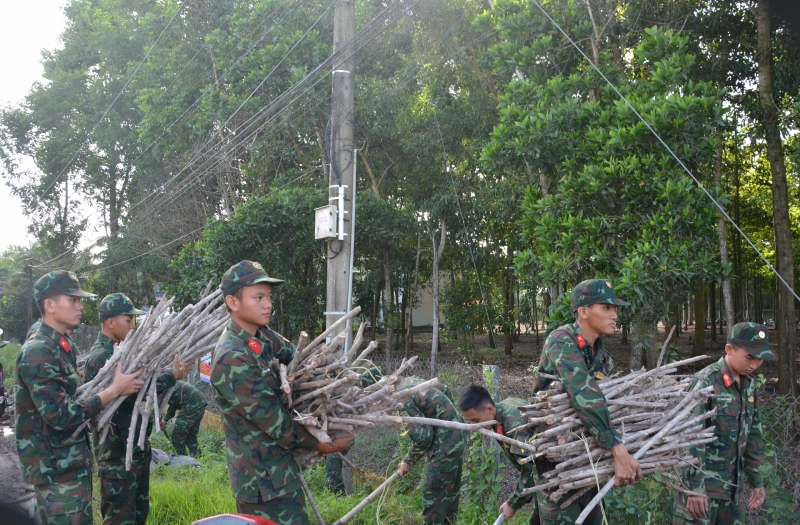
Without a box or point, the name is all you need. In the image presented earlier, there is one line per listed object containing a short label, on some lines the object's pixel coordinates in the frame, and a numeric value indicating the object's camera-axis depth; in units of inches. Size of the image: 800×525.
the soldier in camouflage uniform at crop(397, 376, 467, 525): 210.1
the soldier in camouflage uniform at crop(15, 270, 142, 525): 157.3
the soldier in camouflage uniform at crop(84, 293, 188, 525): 183.8
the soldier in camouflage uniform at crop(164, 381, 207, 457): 323.0
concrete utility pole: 284.2
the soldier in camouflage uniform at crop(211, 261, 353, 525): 134.0
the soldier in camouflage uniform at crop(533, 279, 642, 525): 142.5
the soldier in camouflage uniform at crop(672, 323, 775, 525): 169.0
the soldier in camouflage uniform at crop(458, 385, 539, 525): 178.5
